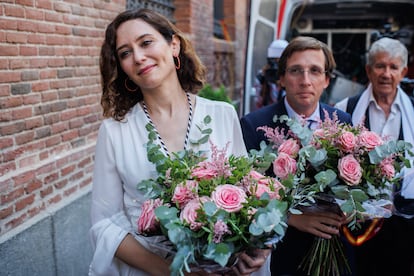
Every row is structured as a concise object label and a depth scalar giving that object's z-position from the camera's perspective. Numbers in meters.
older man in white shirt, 2.74
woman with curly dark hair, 1.85
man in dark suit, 2.34
